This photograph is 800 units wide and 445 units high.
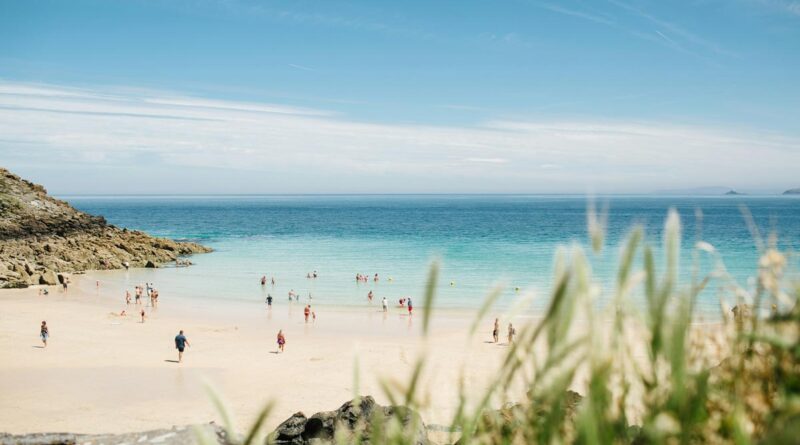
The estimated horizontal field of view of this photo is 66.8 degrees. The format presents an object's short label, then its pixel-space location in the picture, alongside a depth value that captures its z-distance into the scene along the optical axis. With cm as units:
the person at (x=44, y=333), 2508
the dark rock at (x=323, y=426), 812
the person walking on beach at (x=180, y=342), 2305
